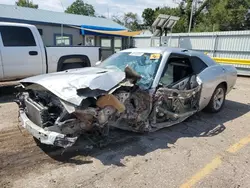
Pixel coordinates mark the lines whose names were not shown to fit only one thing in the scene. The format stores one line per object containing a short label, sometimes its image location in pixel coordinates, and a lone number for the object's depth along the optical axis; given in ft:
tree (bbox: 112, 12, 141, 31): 157.73
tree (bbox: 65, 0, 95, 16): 192.13
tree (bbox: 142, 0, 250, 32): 95.45
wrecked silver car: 10.29
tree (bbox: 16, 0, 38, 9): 143.13
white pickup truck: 21.52
